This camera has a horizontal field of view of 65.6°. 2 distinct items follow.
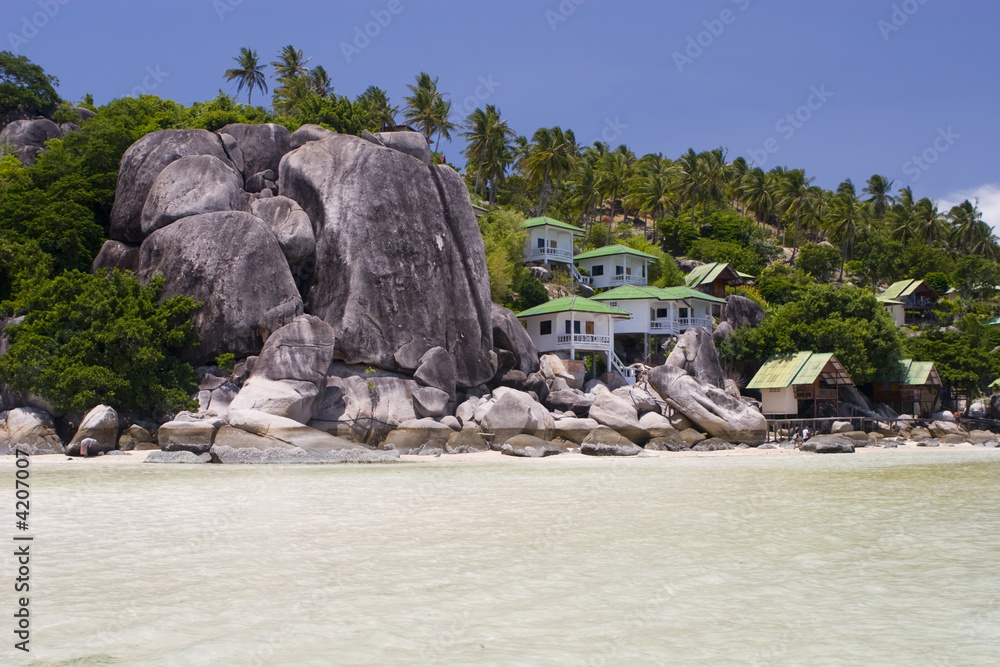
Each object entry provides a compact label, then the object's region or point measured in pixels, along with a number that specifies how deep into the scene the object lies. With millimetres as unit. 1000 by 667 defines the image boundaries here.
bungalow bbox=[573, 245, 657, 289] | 50844
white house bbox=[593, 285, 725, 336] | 44438
